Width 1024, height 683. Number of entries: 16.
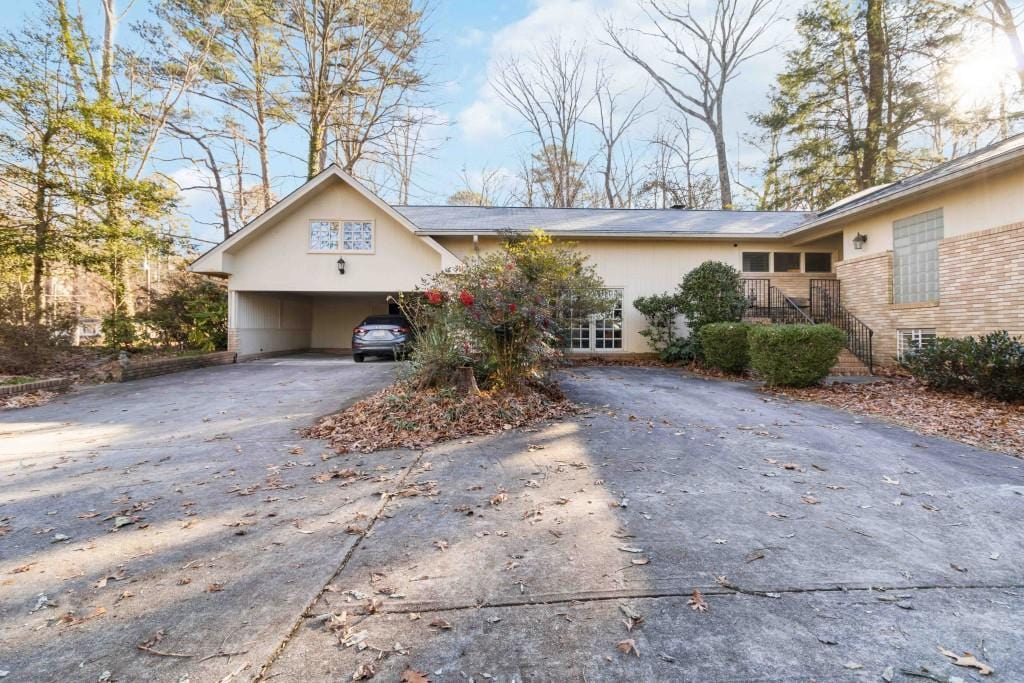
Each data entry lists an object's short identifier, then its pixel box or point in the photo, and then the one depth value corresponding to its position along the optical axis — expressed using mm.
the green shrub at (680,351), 12438
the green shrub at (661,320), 12914
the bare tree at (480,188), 24641
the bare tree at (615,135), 23422
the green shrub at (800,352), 8234
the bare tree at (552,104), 22797
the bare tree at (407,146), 19859
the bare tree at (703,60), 20250
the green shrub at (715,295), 11641
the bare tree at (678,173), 23969
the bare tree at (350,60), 17594
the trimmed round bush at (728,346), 10189
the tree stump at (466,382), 6188
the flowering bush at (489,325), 6316
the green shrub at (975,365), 6668
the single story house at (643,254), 10148
